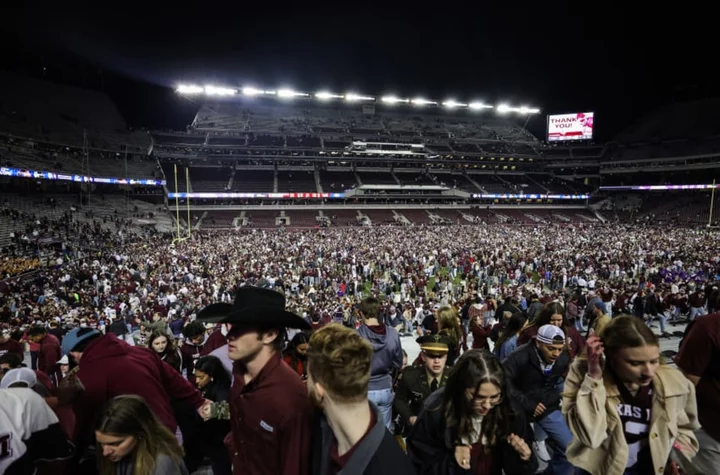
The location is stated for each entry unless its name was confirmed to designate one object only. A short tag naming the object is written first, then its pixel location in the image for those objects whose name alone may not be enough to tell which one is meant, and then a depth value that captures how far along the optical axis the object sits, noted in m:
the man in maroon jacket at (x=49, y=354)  5.73
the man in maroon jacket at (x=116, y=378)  2.37
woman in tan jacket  2.07
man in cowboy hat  1.65
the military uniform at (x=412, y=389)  3.13
